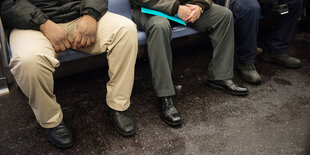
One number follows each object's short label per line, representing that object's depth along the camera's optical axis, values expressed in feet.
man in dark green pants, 6.18
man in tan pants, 4.97
